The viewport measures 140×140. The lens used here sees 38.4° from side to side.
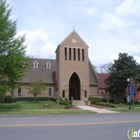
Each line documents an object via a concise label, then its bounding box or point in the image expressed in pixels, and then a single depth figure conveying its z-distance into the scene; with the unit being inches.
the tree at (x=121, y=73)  1590.8
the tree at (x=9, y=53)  911.7
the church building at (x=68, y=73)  1598.2
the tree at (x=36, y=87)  1365.7
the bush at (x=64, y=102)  1343.0
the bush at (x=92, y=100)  1479.6
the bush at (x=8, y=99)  1384.1
